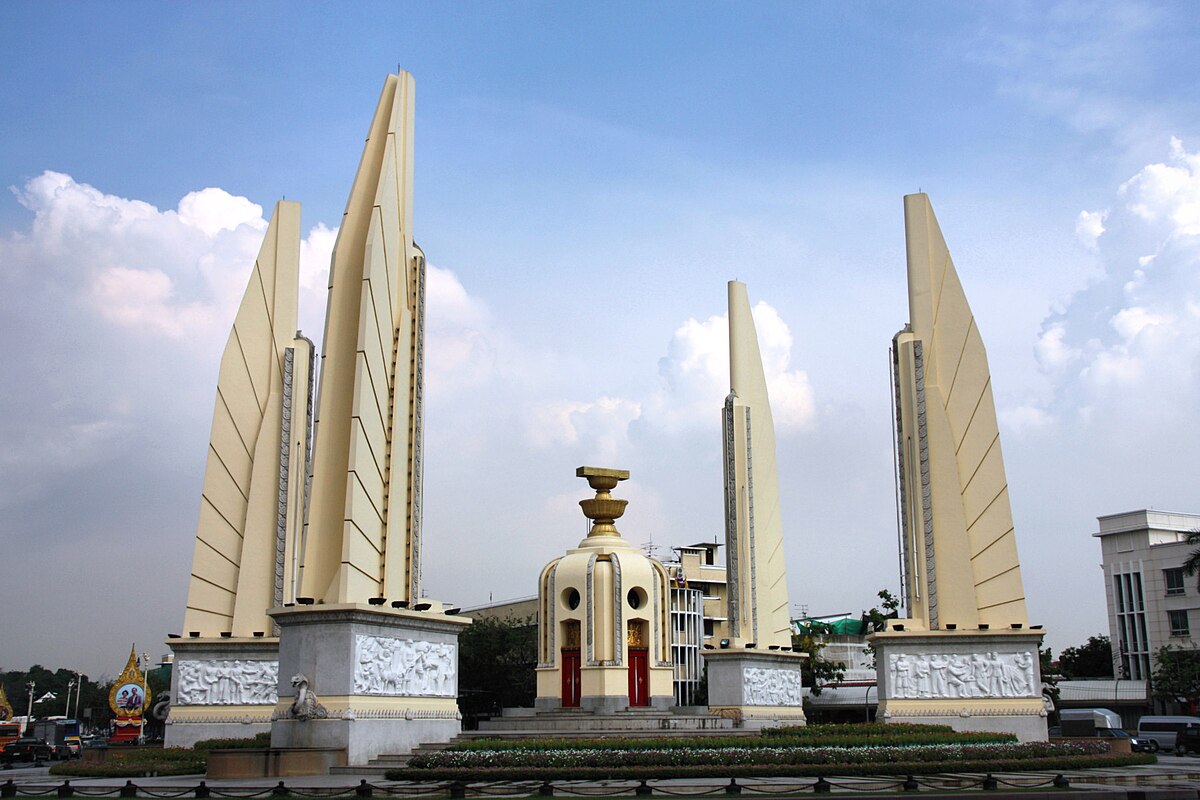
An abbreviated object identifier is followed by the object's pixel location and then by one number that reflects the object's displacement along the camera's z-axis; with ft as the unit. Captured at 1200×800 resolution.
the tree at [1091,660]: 194.70
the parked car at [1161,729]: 105.29
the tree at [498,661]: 152.15
